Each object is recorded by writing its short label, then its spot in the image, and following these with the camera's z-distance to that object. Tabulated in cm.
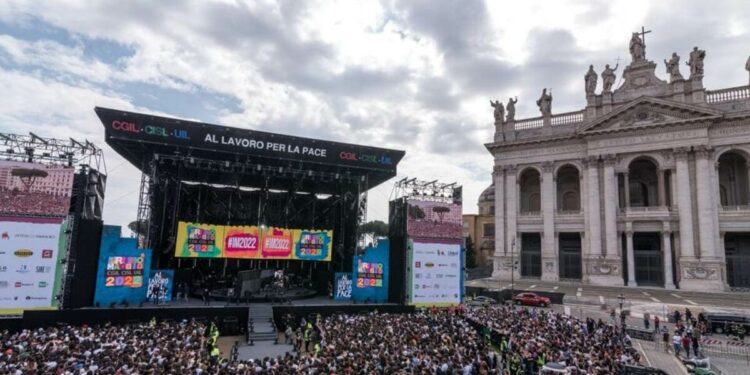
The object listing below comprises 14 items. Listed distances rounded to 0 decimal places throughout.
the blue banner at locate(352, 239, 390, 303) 3105
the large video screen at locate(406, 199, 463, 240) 3241
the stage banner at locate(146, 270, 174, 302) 2719
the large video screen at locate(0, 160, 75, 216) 2325
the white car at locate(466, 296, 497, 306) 3544
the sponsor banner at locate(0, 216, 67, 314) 2277
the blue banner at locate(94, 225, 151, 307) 2542
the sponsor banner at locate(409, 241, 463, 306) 3183
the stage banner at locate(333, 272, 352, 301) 3106
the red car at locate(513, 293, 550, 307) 3472
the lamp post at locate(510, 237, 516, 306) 4588
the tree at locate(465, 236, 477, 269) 6781
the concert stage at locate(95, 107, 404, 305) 2820
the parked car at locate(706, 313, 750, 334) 2417
